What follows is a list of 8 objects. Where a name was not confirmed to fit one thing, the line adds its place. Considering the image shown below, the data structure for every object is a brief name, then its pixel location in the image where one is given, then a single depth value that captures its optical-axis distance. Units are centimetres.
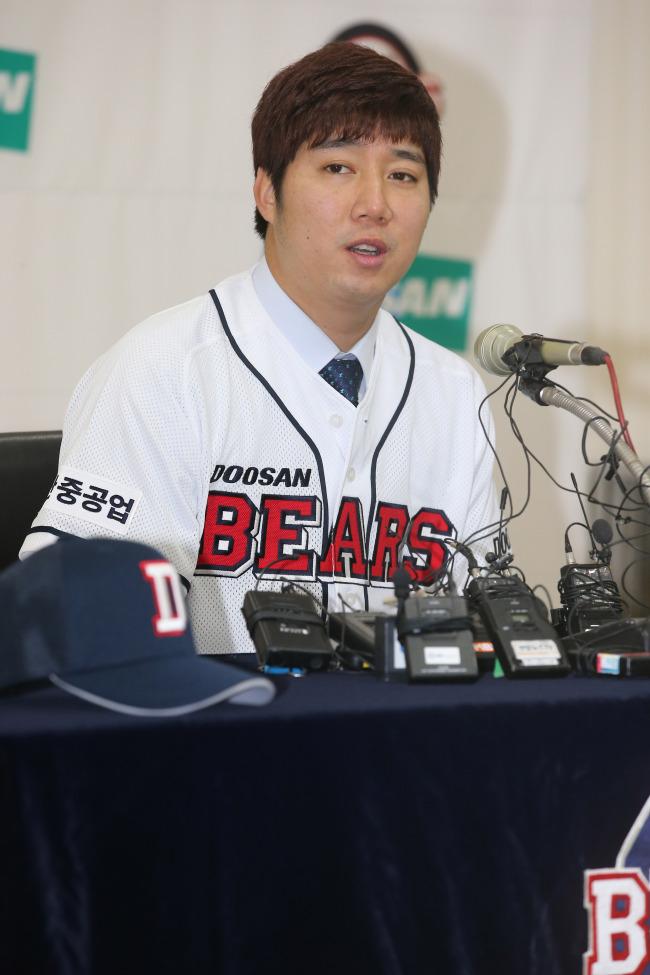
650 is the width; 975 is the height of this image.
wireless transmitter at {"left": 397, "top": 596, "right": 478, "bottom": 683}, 446
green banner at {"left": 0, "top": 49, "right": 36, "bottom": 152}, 547
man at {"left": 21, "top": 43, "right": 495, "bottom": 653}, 472
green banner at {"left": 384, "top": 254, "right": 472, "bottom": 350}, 568
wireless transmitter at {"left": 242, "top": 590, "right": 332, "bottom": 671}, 448
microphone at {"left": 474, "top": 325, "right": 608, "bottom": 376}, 457
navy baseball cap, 439
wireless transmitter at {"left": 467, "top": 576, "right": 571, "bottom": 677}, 448
